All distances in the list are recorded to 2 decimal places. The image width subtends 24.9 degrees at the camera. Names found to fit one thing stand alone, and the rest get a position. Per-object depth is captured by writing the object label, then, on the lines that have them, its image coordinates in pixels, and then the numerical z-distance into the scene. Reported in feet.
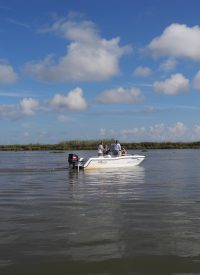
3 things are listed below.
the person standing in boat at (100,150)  115.96
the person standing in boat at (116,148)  118.21
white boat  109.60
